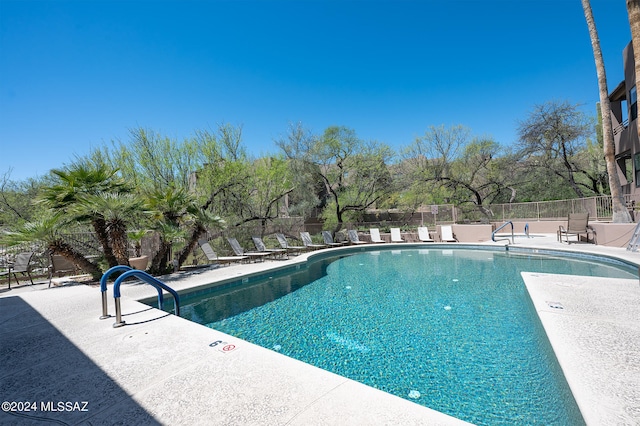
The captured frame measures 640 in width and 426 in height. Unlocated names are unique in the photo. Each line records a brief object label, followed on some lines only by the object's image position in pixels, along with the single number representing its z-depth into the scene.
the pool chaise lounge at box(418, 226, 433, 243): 15.69
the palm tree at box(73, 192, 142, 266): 6.56
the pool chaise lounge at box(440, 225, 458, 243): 15.39
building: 12.26
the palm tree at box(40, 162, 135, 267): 6.61
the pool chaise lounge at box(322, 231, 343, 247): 14.80
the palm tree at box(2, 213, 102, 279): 6.38
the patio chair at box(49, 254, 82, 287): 7.65
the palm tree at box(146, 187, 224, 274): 7.79
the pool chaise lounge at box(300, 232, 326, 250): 13.82
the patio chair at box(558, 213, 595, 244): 11.05
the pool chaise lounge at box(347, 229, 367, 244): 15.90
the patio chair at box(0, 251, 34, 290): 7.11
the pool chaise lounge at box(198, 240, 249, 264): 9.65
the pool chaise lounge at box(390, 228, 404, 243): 16.16
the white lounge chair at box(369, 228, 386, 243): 16.16
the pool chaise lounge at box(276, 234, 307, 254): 12.27
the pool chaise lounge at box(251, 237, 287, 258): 11.40
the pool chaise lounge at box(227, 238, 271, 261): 10.43
